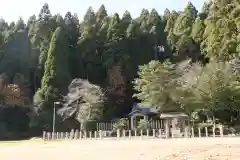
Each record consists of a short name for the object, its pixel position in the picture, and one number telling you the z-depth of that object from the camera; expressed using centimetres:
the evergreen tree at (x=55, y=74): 4084
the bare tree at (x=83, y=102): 3503
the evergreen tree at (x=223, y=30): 1758
